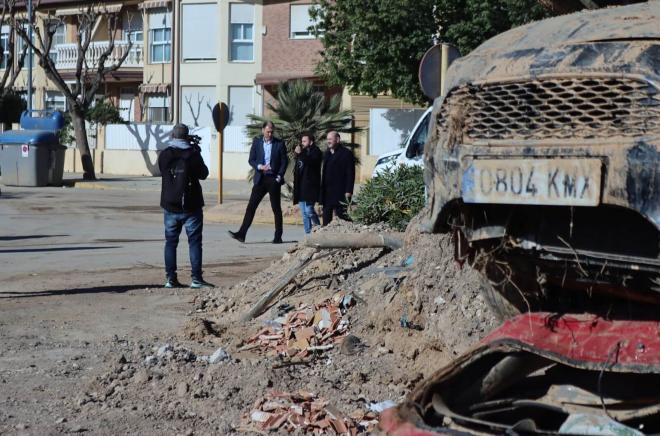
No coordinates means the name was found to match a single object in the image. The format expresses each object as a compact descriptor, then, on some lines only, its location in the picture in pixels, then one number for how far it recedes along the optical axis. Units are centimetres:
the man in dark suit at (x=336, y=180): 1550
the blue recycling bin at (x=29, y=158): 3391
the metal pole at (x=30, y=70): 4297
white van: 1639
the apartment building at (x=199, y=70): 4122
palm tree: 2306
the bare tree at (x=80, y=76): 3878
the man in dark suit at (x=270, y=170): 1660
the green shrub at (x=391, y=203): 1068
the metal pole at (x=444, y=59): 882
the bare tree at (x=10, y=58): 4638
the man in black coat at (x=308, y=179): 1620
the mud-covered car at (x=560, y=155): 414
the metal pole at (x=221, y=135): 2323
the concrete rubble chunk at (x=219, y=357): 732
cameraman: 1148
